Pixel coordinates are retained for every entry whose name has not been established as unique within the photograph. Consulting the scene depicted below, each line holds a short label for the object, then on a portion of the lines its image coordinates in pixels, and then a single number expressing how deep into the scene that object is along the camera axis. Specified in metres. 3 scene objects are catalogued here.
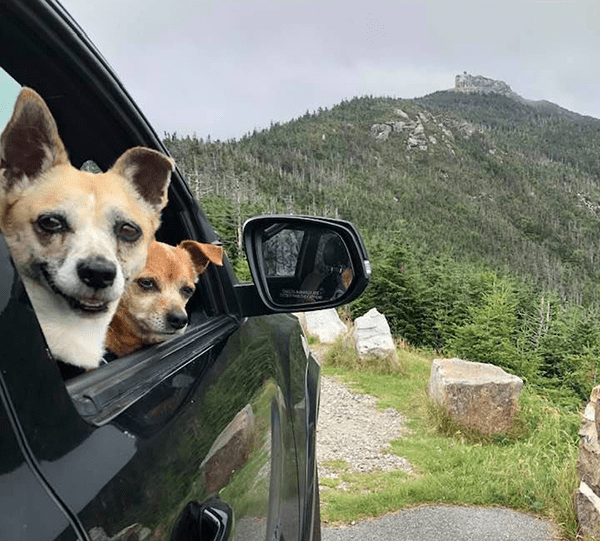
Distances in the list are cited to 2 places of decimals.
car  0.74
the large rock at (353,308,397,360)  10.63
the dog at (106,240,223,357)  1.47
